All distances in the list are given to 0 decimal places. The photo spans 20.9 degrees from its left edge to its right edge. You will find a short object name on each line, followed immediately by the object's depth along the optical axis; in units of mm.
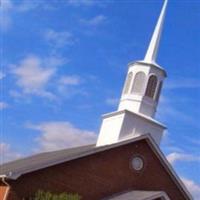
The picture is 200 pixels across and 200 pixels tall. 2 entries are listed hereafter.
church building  25719
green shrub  22484
